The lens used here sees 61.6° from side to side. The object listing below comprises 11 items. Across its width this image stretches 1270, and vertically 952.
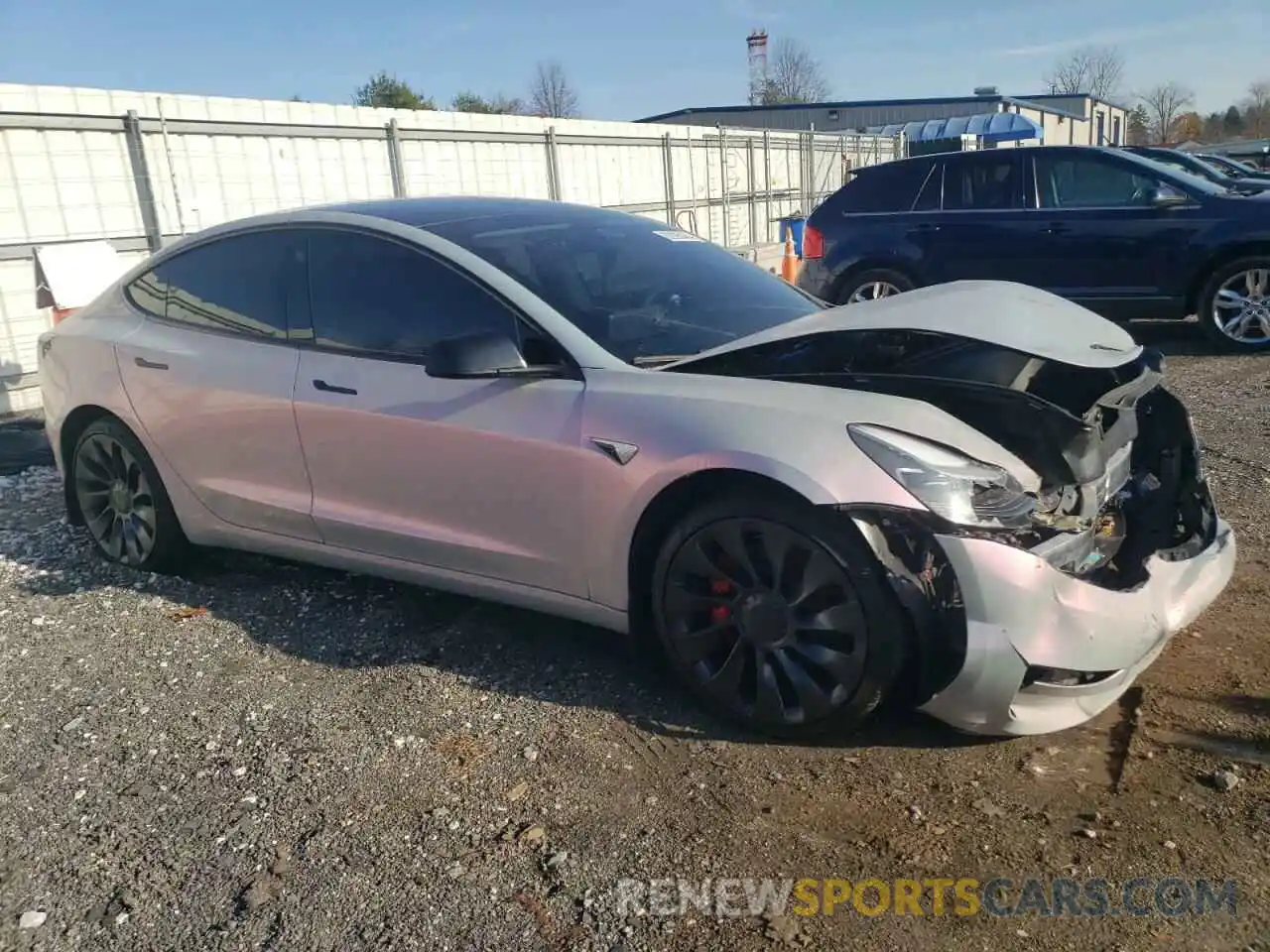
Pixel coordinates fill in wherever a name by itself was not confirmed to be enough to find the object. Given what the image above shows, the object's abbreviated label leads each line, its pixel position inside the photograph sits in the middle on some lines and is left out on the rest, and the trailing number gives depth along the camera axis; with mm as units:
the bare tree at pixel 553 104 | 59250
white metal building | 48094
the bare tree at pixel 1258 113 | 94812
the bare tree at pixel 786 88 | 69562
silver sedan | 2830
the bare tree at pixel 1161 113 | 94562
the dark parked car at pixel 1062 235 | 8680
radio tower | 70325
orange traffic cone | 9623
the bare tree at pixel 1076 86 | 86625
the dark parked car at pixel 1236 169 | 13484
